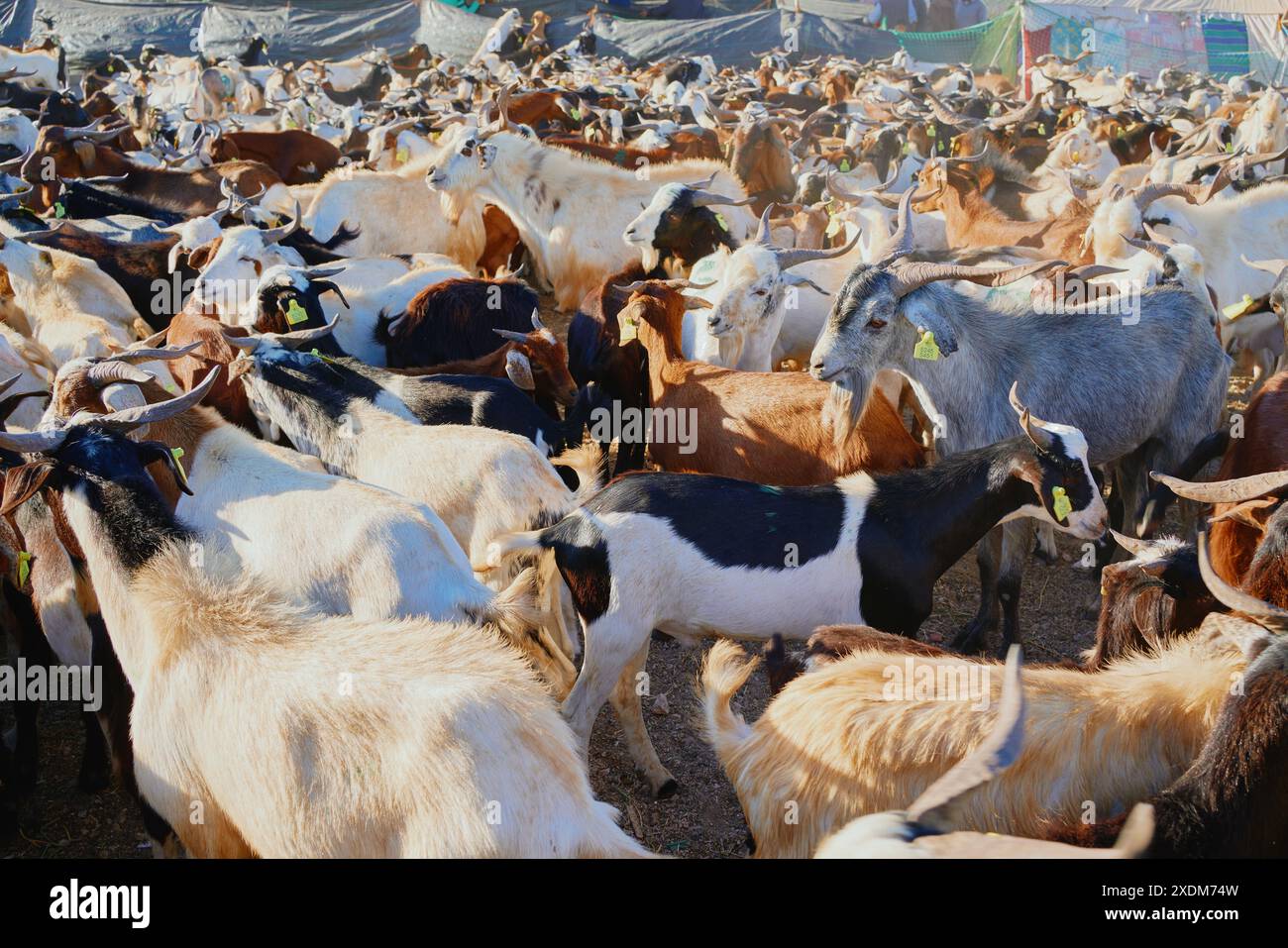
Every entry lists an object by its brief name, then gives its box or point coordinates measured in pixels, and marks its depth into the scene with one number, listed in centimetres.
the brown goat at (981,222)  862
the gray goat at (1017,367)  518
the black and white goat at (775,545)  409
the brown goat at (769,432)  531
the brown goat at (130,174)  1095
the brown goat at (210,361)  564
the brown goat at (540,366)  648
